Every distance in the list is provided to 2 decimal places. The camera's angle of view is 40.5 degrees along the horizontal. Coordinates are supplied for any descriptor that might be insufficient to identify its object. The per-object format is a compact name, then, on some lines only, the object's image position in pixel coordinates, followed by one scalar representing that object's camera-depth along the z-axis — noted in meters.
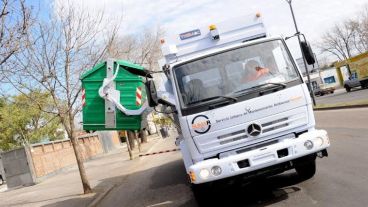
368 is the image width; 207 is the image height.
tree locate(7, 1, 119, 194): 15.08
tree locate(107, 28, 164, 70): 40.13
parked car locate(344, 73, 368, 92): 42.31
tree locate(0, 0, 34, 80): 9.91
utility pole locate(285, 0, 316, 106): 36.13
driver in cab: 7.57
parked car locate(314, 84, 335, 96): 54.84
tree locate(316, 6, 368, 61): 81.94
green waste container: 9.89
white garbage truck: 7.26
